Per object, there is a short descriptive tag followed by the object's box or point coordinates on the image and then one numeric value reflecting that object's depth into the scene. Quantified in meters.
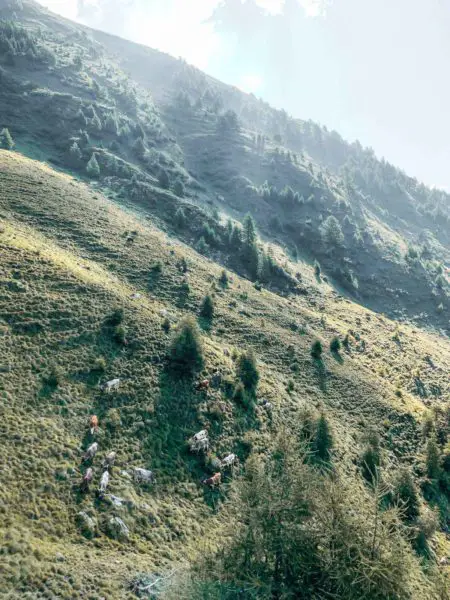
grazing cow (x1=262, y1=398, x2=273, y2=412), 40.72
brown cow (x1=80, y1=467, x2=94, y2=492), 23.68
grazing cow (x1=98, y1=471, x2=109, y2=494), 24.20
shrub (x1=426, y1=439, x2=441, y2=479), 40.97
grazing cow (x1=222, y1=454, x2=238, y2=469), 31.97
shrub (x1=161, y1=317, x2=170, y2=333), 43.56
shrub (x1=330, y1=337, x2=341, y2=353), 61.32
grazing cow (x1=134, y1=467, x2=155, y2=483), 26.90
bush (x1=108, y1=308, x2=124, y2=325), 39.94
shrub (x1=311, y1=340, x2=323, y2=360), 56.19
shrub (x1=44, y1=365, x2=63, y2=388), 29.91
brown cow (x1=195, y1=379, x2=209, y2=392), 37.91
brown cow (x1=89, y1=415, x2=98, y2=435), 28.06
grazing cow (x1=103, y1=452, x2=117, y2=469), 26.25
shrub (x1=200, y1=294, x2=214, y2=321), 54.31
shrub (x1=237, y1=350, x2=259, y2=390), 41.88
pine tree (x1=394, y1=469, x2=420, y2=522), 34.56
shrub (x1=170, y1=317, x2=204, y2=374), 39.16
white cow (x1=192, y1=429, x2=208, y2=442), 32.32
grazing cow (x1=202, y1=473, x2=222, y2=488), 29.59
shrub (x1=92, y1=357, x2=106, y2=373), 33.75
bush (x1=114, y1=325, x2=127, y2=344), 38.16
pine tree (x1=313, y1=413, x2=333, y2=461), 37.19
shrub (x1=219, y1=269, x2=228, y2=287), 69.13
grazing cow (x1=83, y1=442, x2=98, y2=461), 25.88
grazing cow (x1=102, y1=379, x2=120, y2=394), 32.38
